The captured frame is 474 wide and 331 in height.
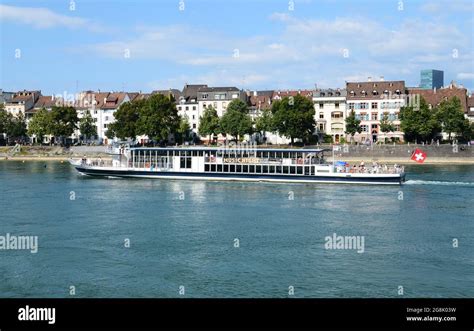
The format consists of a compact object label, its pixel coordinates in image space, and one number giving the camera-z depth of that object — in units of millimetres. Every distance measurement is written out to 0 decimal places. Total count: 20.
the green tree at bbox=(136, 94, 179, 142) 110325
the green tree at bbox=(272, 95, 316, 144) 103944
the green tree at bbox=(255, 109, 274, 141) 107312
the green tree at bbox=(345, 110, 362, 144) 107438
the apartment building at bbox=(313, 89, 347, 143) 113812
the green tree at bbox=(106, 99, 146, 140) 114812
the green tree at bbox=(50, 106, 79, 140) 118688
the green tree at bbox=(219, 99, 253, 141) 109938
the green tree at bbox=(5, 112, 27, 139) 125812
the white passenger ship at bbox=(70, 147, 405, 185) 61547
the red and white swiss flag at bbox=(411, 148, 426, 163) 82612
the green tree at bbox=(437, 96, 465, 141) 98375
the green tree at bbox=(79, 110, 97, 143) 126256
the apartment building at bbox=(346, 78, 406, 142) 109938
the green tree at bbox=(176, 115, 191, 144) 117400
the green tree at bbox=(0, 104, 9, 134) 126500
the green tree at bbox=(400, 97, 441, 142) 99000
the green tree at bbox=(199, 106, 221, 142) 113562
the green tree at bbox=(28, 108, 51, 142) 119012
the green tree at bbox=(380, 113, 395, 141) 105750
